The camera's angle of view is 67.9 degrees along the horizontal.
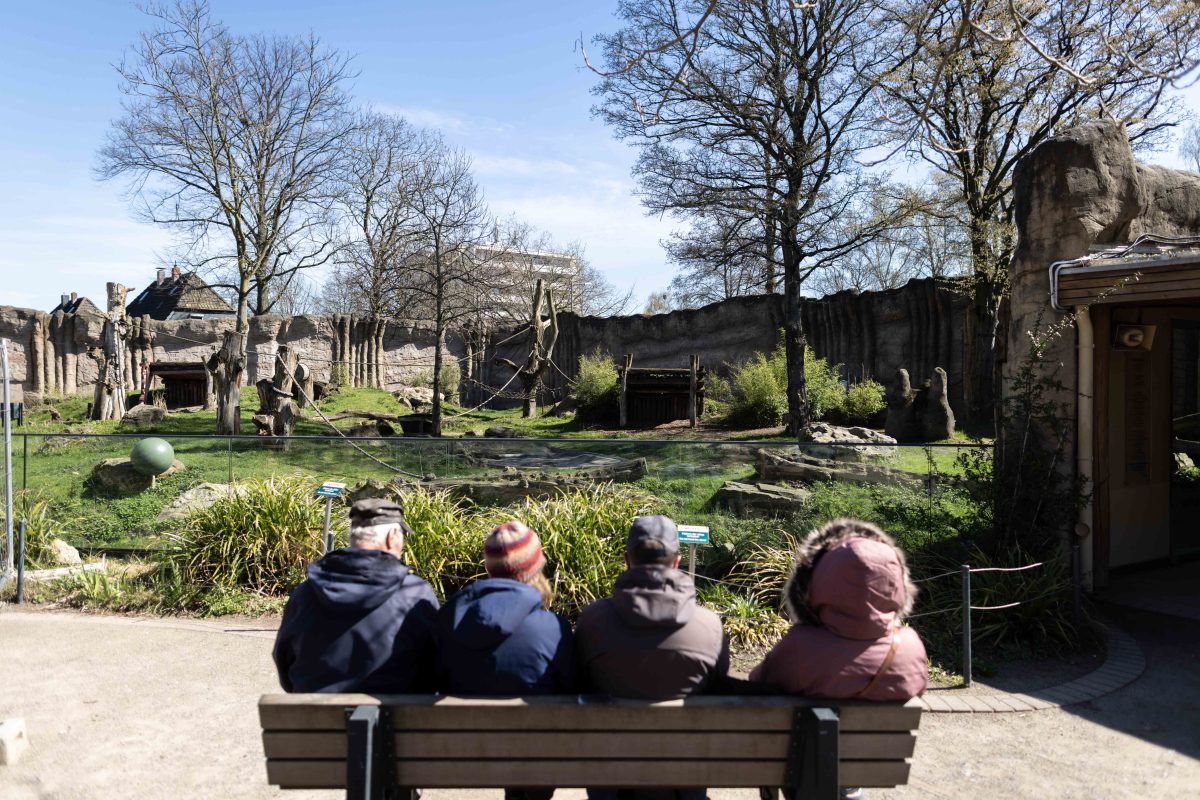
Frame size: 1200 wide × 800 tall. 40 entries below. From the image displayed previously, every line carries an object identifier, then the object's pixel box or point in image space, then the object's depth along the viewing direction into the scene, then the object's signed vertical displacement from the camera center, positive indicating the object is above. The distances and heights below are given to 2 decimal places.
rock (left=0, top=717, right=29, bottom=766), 4.36 -1.75
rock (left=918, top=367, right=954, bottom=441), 16.16 -0.66
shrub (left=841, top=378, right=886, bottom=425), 18.88 -0.51
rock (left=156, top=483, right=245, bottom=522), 9.39 -1.25
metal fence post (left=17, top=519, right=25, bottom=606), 7.57 -1.61
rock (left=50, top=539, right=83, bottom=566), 8.71 -1.67
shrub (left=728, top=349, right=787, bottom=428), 19.45 -0.39
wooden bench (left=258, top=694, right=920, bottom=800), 3.04 -1.24
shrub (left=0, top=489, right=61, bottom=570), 8.65 -1.44
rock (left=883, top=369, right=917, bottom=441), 16.41 -0.61
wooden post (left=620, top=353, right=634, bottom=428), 21.38 -0.27
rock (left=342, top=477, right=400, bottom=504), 8.89 -1.09
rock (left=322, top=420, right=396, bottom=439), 18.19 -0.96
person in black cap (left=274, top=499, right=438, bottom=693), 3.21 -0.89
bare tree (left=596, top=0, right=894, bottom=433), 18.67 +5.41
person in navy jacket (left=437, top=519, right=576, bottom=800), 3.13 -0.91
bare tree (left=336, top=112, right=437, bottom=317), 27.64 +5.56
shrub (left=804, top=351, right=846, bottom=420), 19.20 -0.25
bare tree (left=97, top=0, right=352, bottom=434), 23.75 +6.31
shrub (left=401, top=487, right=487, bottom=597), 7.16 -1.35
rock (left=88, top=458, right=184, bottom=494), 10.66 -1.11
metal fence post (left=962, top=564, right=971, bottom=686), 5.57 -1.57
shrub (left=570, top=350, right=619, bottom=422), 22.02 -0.28
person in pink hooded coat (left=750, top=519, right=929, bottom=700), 3.13 -0.92
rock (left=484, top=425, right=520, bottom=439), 18.36 -1.05
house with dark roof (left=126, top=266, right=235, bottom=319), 40.84 +3.91
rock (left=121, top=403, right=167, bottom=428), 19.64 -0.68
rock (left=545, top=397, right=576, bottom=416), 23.99 -0.73
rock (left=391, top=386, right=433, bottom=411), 25.59 -0.41
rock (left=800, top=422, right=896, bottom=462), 8.41 -0.68
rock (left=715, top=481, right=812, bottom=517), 8.05 -1.08
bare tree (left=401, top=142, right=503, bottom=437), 19.41 +3.17
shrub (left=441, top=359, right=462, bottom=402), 28.82 +0.10
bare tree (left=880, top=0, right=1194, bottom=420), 16.91 +5.68
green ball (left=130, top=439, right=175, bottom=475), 10.49 -0.84
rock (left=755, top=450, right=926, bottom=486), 8.33 -0.85
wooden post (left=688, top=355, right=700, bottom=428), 20.78 -0.19
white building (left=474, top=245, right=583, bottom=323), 34.83 +4.87
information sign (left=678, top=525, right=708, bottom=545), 5.43 -0.94
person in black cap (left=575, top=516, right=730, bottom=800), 3.07 -0.88
